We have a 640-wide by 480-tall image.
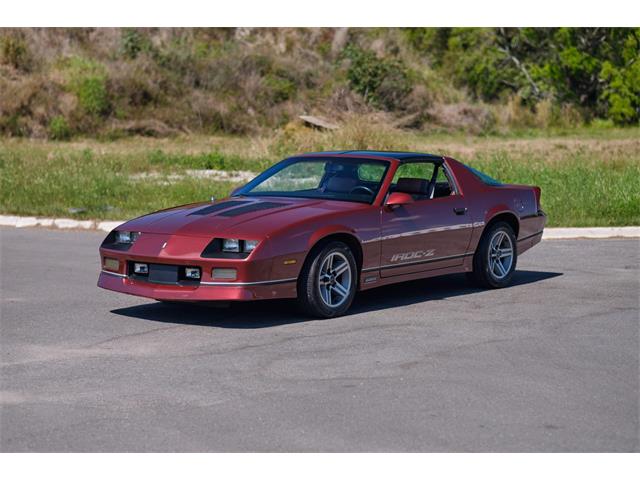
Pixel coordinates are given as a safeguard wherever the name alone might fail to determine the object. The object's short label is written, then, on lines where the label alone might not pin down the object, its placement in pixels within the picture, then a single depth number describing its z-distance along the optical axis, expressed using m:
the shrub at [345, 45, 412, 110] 42.50
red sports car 9.33
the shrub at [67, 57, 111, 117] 38.19
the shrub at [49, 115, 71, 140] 36.25
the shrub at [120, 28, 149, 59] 44.94
